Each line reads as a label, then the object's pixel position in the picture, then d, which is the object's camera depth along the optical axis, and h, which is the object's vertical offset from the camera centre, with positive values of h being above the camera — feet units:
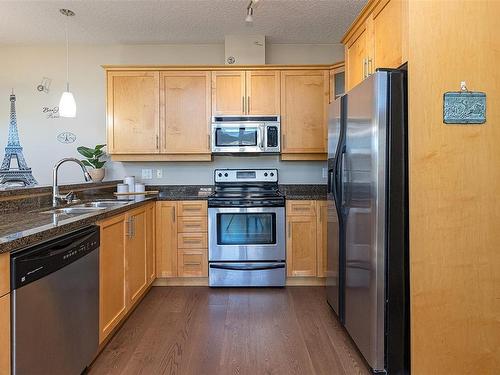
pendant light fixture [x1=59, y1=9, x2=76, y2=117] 9.28 +2.16
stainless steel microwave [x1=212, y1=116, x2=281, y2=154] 11.73 +1.77
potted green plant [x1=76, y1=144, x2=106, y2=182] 12.43 +0.87
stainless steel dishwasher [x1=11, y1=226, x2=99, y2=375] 4.15 -1.70
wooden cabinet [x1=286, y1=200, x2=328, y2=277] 11.14 -1.81
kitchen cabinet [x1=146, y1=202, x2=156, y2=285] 10.14 -1.71
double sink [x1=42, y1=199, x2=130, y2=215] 7.40 -0.54
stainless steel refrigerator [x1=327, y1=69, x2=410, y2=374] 5.71 -0.66
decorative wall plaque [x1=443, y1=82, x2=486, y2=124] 5.65 +1.31
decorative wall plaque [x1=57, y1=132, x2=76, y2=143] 13.41 +1.91
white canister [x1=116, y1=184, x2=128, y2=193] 11.55 -0.11
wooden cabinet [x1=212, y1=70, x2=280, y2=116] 11.87 +3.22
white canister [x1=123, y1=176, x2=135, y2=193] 11.84 +0.09
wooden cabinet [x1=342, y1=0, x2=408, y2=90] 5.96 +2.98
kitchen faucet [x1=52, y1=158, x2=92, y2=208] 7.88 -0.21
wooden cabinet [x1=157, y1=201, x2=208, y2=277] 11.16 -1.78
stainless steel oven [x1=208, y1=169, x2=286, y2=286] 10.90 -1.82
